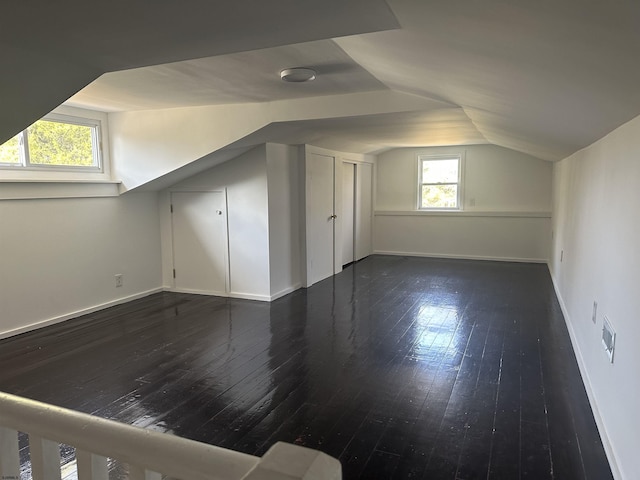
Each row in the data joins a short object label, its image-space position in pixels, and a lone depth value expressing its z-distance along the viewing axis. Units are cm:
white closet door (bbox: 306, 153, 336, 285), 583
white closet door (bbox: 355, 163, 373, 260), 780
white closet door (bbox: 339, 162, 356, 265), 734
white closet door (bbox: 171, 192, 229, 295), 535
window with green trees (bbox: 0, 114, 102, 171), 401
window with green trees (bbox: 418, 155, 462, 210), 795
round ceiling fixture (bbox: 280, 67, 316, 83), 288
